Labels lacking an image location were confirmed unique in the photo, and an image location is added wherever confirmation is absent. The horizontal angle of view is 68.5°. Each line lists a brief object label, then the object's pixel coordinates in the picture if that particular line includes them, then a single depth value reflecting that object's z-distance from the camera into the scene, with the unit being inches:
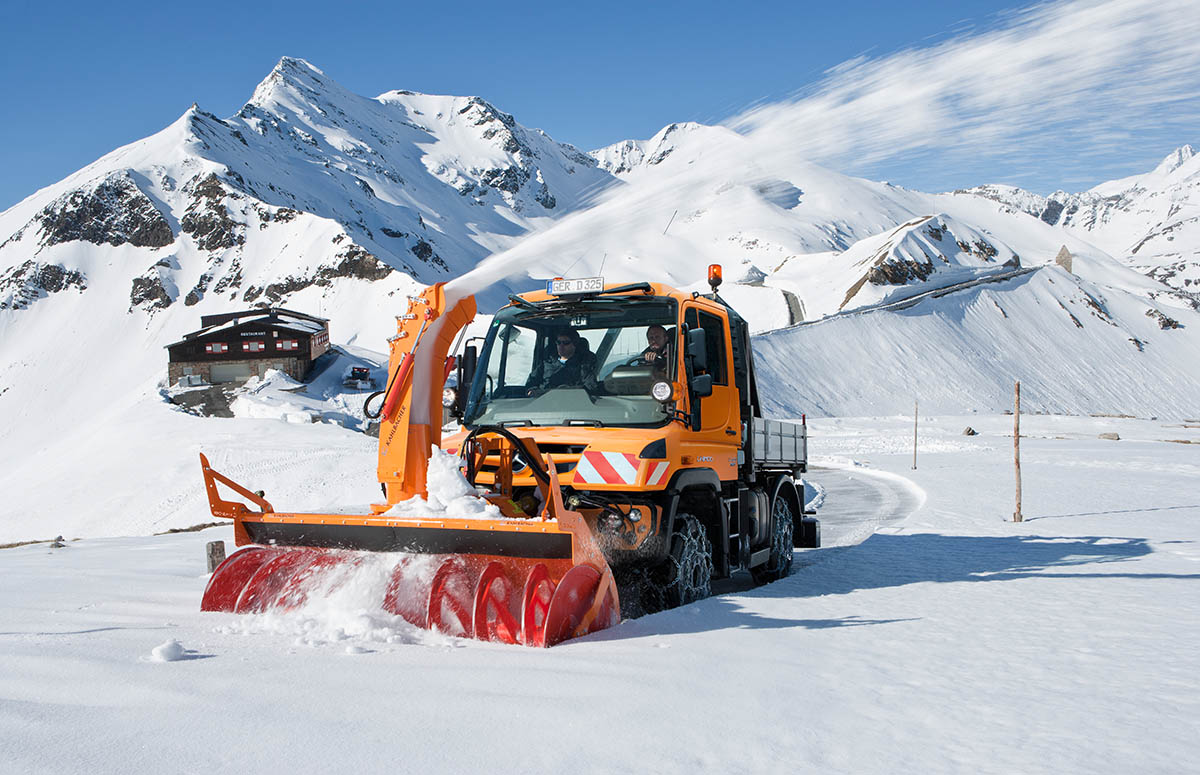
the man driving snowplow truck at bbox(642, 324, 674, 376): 285.4
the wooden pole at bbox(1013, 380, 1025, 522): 612.5
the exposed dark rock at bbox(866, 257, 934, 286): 3472.0
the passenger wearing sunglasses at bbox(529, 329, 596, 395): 290.8
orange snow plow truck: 218.4
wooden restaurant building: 2443.4
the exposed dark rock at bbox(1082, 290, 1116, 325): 3516.7
